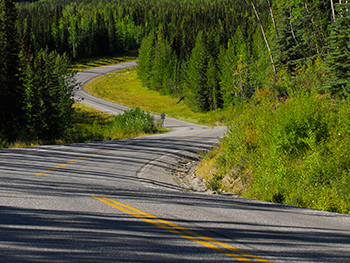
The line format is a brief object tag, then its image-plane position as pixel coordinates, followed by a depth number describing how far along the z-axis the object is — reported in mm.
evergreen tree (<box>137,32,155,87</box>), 97500
